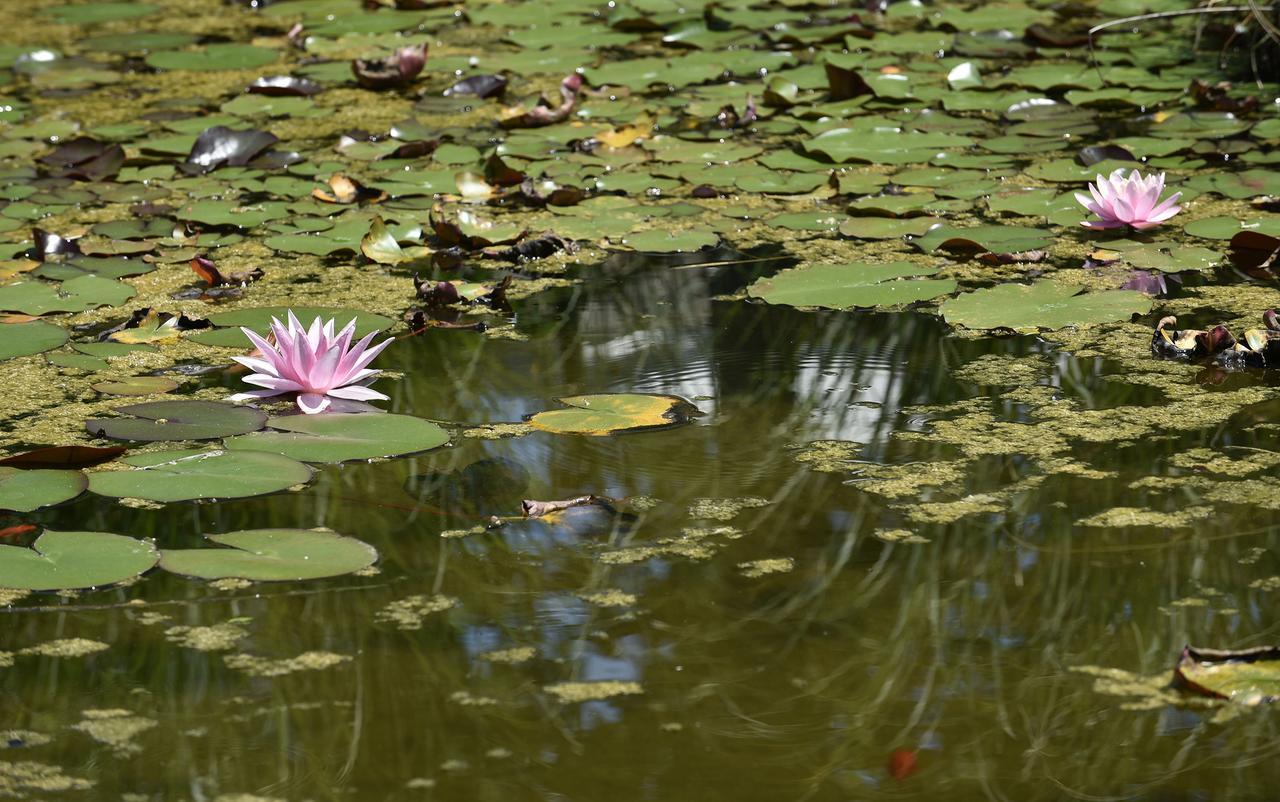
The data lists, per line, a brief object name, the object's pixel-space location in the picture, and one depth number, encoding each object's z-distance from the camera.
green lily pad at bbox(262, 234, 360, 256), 6.89
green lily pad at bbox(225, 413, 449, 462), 4.65
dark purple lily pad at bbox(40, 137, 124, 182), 8.20
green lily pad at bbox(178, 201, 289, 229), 7.36
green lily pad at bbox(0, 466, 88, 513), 4.28
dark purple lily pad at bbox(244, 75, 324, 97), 9.78
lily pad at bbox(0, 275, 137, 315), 6.17
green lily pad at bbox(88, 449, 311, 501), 4.36
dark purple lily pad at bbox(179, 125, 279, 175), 8.38
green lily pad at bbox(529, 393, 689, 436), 4.82
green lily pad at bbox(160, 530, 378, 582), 3.91
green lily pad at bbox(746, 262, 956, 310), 5.98
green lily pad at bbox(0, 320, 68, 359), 5.66
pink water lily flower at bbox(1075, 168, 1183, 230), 6.46
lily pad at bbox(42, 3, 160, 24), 12.51
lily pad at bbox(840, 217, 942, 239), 6.81
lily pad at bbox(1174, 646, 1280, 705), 3.25
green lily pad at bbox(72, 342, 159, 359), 5.68
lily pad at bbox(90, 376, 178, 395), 5.23
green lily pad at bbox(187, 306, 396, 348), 5.81
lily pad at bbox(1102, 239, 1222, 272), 6.27
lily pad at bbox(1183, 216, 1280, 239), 6.57
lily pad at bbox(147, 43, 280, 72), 10.75
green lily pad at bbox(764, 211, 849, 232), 7.03
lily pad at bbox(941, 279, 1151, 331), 5.63
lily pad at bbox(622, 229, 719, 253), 6.86
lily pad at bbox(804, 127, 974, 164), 8.02
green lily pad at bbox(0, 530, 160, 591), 3.87
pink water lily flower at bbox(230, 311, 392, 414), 4.95
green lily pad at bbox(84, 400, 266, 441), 4.79
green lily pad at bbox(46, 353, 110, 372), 5.54
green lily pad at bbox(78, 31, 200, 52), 11.50
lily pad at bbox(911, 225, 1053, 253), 6.46
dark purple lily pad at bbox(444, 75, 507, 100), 9.61
